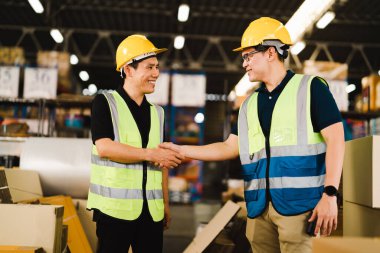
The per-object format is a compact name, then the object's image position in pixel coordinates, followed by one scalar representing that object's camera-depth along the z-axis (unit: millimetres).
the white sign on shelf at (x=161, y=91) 10875
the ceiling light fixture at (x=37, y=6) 10383
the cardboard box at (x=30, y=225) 2992
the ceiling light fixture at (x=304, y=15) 8016
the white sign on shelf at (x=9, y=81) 8917
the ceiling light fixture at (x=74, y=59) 13653
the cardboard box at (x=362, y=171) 2584
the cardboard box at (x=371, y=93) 8289
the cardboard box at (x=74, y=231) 3951
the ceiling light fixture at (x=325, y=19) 10125
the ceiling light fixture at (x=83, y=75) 19583
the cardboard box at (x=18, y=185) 3641
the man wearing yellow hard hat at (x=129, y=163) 2764
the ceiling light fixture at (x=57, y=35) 12067
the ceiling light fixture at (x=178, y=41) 12705
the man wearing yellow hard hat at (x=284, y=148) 2309
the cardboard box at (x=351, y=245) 1257
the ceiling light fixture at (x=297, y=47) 11984
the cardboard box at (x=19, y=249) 2742
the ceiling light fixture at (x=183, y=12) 10445
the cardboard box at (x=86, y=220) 4449
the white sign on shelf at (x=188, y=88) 10836
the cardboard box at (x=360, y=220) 2715
